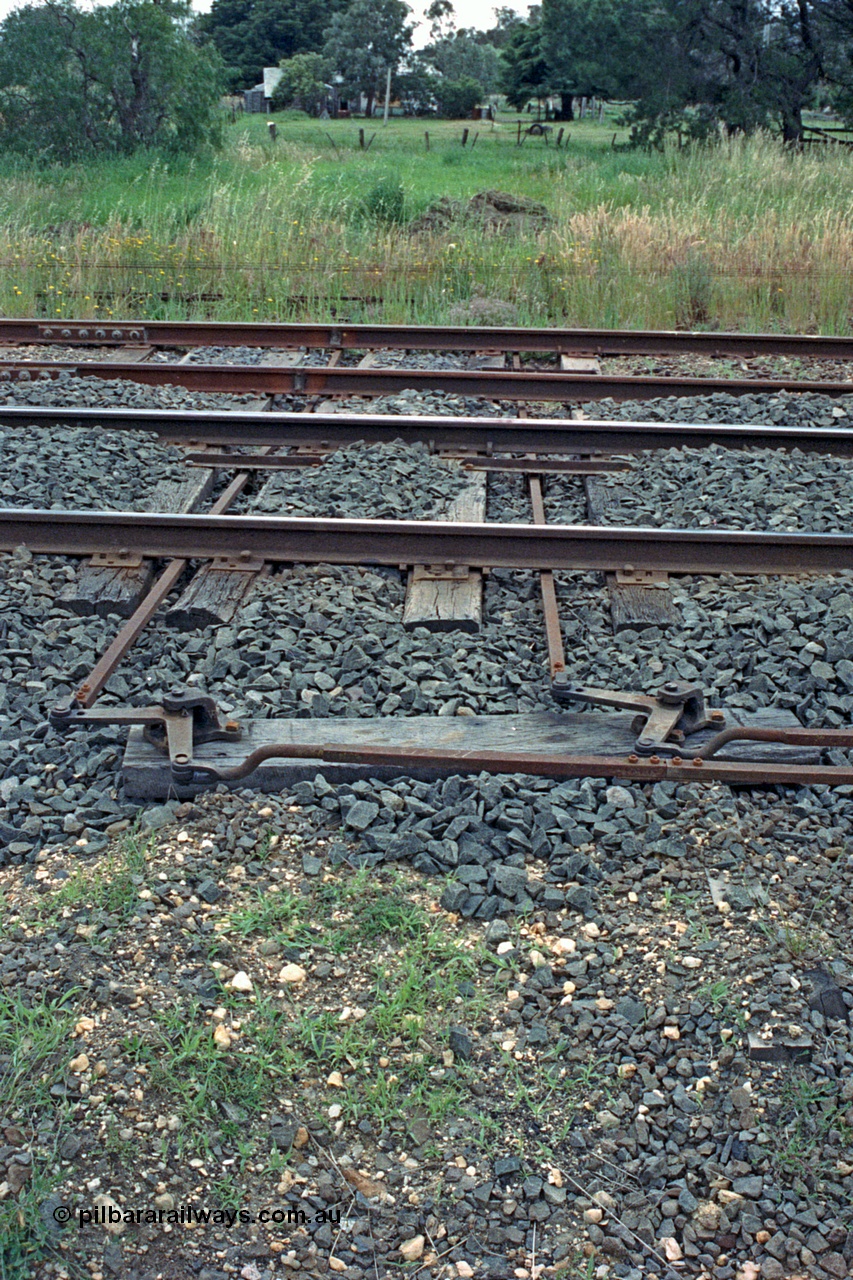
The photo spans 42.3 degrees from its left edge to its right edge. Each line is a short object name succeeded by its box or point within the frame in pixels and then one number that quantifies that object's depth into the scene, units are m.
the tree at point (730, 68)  24.52
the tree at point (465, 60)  63.88
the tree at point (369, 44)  54.25
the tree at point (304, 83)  51.28
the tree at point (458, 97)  52.78
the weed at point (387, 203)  13.77
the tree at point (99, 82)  22.02
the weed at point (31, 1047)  2.48
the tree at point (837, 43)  24.28
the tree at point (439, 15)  67.94
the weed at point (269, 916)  2.95
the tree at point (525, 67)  49.78
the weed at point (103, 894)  2.98
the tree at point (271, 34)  61.44
